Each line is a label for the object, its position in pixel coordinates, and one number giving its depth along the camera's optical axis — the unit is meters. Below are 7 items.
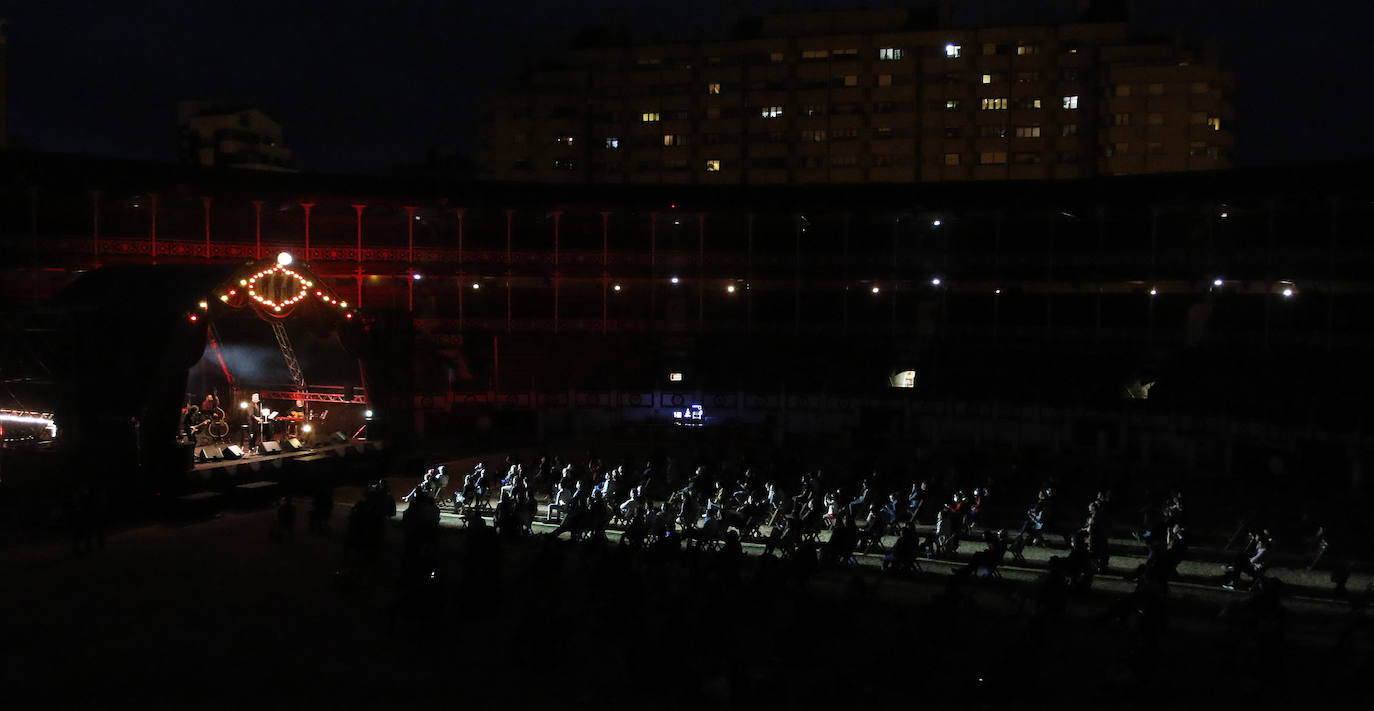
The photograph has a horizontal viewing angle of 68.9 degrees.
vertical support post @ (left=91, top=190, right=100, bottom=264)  34.28
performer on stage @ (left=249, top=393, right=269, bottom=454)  28.08
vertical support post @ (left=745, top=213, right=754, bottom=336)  40.38
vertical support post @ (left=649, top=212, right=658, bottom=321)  39.64
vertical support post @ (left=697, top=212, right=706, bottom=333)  40.09
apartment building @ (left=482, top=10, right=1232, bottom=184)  61.91
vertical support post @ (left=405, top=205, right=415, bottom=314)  38.36
